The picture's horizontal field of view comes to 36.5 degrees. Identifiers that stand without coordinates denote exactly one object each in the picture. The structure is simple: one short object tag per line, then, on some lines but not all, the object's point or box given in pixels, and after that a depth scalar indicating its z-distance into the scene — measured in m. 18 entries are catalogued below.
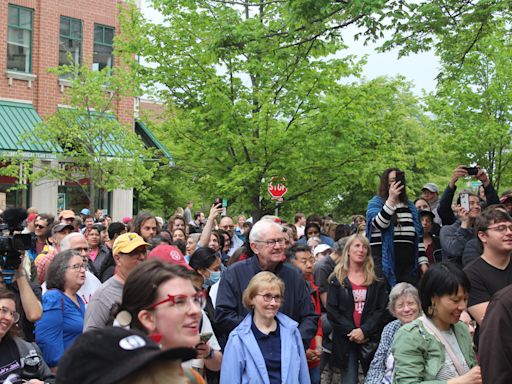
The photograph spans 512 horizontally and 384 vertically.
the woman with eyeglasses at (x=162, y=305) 3.24
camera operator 5.66
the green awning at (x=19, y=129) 25.25
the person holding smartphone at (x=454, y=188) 9.76
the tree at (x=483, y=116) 27.03
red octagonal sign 18.06
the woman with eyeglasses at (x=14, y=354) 5.52
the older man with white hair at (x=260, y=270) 6.95
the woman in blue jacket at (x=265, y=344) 6.14
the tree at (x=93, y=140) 25.03
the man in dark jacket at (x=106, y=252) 8.80
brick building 26.80
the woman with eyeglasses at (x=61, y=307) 6.51
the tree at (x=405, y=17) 10.27
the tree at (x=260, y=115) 17.86
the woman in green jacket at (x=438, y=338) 4.82
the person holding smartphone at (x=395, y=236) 8.85
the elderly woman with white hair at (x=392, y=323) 6.84
